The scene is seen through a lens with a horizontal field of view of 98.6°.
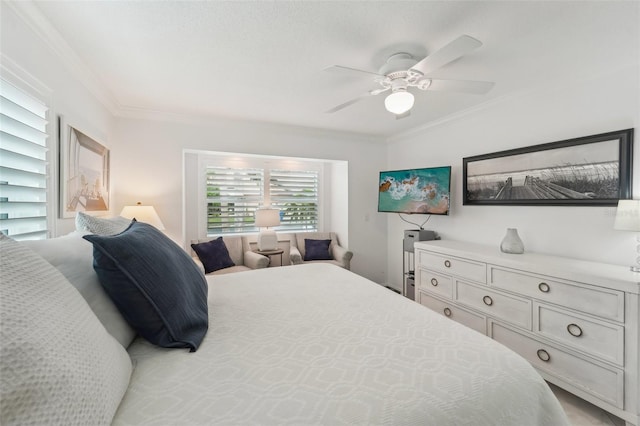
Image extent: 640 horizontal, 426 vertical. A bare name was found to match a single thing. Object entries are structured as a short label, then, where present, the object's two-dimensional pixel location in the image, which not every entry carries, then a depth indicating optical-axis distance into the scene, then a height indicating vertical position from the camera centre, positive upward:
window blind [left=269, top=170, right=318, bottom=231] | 4.55 +0.22
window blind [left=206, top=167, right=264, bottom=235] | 4.17 +0.20
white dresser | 1.66 -0.76
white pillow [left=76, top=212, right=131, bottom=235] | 1.33 -0.08
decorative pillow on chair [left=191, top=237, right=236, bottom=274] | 3.53 -0.59
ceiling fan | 1.77 +0.92
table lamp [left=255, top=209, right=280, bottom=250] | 3.86 -0.22
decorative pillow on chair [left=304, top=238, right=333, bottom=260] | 4.29 -0.61
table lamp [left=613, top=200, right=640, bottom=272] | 1.79 -0.03
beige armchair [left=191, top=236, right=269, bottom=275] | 3.56 -0.63
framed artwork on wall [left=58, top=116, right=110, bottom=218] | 1.90 +0.31
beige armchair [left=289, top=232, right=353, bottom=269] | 4.09 -0.61
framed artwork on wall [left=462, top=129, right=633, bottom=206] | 2.08 +0.35
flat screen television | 3.27 +0.26
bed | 0.55 -0.52
